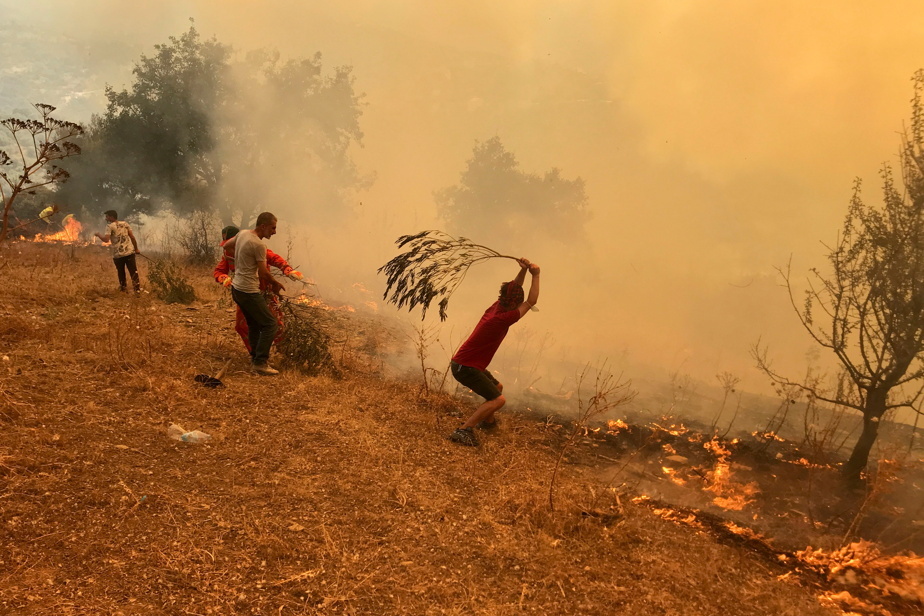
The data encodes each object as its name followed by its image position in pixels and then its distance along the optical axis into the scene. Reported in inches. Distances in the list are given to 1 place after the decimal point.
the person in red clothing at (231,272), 221.9
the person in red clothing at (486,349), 195.3
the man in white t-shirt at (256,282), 213.0
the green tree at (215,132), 659.4
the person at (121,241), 326.6
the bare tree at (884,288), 212.8
